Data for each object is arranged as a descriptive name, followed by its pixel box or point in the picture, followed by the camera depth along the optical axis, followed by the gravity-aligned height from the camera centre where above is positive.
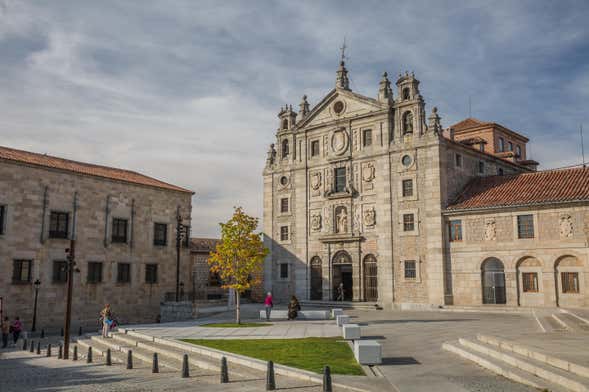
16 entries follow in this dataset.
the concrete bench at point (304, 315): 31.39 -2.15
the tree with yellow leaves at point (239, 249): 29.97 +1.56
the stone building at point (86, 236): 34.09 +2.79
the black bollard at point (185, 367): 16.64 -2.74
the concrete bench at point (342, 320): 26.34 -2.03
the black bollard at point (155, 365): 17.62 -2.85
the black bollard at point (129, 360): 18.88 -2.88
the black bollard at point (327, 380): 13.02 -2.43
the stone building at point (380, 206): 35.81 +5.21
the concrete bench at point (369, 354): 15.98 -2.21
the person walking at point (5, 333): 28.14 -2.90
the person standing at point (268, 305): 32.30 -1.64
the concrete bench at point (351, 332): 21.33 -2.11
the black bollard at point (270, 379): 14.01 -2.59
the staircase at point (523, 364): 12.72 -2.28
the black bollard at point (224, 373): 15.48 -2.69
